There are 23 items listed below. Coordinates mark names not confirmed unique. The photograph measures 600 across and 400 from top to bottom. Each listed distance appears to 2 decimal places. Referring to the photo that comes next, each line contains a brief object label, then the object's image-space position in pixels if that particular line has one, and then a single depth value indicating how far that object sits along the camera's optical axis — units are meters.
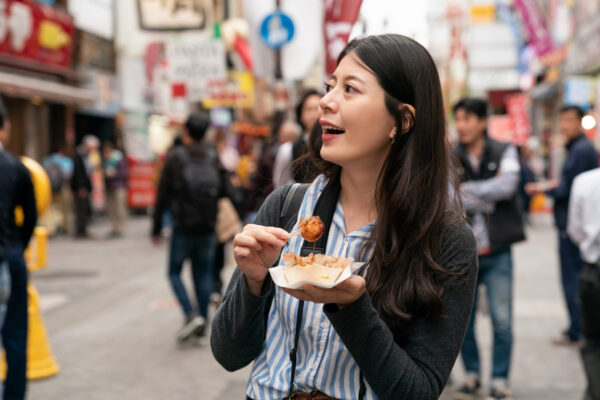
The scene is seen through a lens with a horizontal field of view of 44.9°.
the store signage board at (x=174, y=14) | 11.98
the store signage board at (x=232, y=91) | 17.55
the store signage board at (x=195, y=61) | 14.59
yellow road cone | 5.96
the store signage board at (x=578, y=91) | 18.95
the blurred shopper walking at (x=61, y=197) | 16.41
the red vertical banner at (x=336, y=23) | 6.26
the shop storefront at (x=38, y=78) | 16.03
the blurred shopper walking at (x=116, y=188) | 16.83
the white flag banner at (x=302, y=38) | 8.42
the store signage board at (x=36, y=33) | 15.71
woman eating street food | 1.90
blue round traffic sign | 8.30
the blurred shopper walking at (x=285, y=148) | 6.72
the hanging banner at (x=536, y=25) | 23.12
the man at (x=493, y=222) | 5.23
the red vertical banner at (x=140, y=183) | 21.41
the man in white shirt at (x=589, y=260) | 4.09
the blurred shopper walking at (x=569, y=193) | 6.82
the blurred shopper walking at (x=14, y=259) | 4.54
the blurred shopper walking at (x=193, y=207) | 7.04
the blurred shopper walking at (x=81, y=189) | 16.33
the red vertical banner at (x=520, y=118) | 24.39
